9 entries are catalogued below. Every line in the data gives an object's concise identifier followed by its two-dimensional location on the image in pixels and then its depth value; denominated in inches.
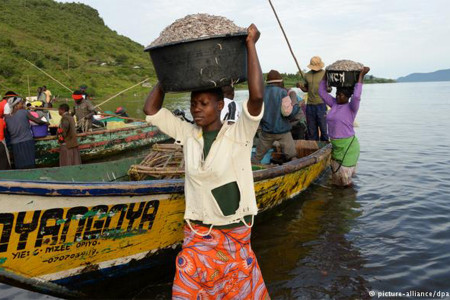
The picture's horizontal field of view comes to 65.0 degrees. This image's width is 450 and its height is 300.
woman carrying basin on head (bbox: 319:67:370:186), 225.8
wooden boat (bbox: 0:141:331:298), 110.4
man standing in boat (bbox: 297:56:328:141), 303.3
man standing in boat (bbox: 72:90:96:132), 386.0
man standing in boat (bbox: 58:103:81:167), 306.7
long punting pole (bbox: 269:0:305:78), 258.7
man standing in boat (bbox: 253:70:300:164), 213.9
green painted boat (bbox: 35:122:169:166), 364.5
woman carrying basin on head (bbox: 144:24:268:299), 89.7
